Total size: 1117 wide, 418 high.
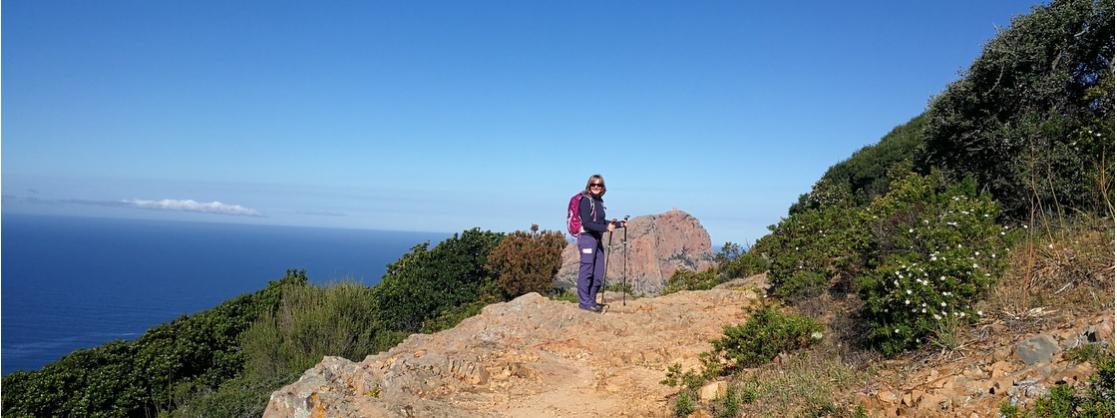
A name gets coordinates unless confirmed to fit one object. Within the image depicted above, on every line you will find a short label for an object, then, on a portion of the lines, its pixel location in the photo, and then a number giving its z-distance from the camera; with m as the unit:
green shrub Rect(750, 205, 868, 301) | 9.41
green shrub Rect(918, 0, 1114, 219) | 9.01
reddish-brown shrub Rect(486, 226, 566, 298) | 16.62
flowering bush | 6.07
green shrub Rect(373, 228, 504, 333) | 15.39
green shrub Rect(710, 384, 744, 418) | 5.64
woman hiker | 10.20
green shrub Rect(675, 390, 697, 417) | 6.00
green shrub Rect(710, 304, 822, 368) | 6.79
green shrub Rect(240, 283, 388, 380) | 12.77
